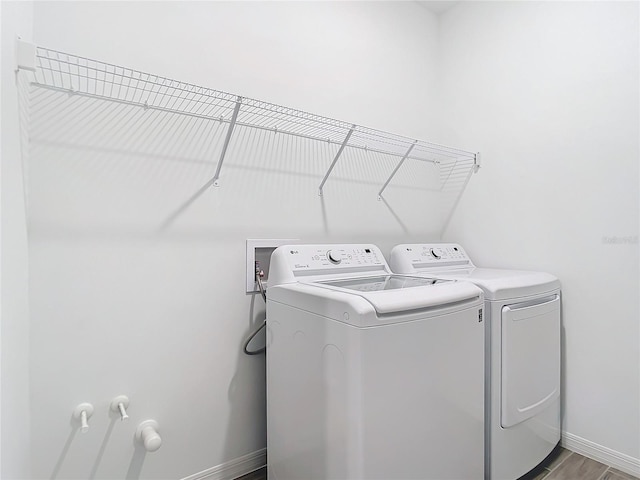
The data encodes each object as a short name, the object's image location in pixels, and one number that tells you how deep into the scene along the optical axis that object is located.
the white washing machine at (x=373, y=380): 1.09
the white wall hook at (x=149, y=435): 1.27
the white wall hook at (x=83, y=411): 1.27
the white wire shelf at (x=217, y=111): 1.26
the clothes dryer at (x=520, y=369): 1.46
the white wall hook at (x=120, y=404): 1.34
